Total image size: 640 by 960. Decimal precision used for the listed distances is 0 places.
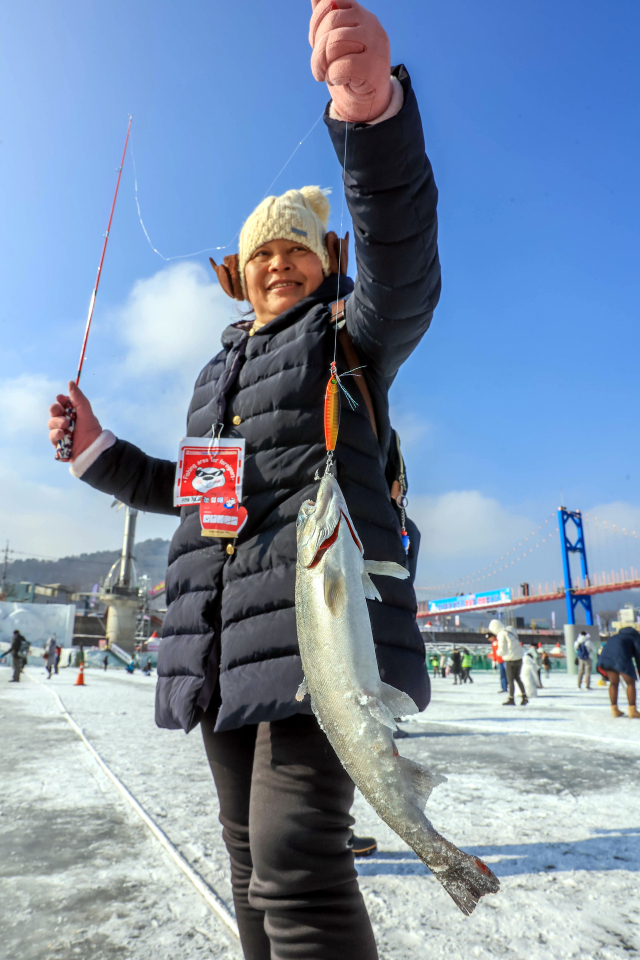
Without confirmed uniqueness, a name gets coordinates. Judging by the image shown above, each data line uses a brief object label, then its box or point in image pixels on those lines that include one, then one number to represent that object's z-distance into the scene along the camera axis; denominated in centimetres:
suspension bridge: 3722
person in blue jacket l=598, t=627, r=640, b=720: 746
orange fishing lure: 90
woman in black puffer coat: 106
